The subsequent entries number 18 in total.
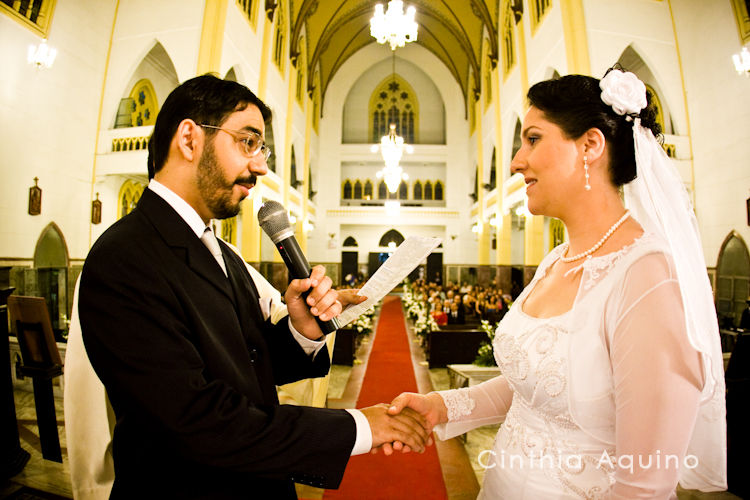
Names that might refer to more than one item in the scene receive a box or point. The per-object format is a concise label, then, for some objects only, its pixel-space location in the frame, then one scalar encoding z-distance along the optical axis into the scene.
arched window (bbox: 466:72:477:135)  20.43
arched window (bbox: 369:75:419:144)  23.92
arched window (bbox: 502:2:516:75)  12.72
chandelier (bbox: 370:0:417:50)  8.67
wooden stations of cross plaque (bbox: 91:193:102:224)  6.76
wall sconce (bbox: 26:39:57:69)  4.22
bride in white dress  0.95
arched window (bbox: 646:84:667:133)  4.77
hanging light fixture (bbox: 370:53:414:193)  12.63
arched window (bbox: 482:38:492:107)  16.75
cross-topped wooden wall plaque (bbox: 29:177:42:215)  4.85
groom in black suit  0.92
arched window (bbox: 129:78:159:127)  9.71
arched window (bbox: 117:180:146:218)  8.30
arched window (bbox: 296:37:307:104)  16.72
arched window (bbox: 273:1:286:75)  12.66
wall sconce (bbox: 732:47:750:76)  3.11
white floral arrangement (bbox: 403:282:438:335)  8.09
